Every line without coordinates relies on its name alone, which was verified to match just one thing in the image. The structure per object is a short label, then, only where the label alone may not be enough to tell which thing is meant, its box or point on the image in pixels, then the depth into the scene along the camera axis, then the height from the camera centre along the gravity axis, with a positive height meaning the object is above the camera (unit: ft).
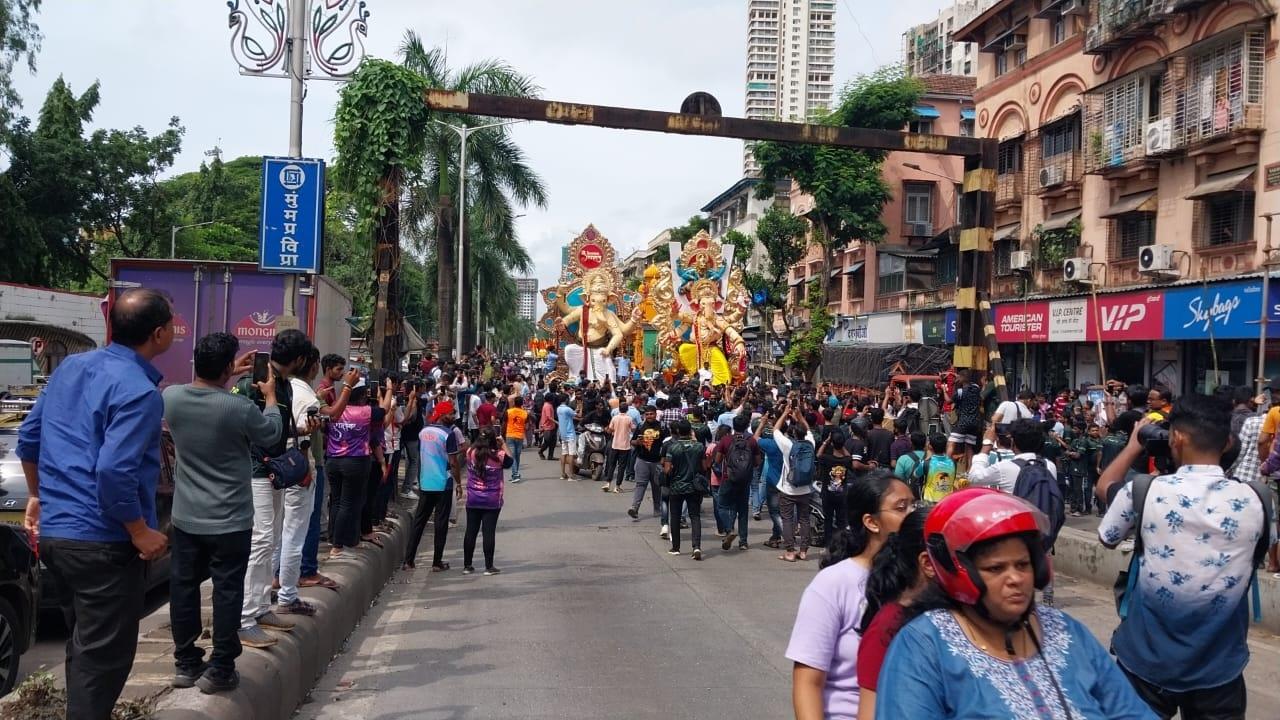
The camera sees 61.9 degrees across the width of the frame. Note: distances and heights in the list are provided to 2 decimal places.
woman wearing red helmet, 7.86 -2.12
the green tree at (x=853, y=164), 124.16 +23.76
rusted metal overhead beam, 44.42 +10.39
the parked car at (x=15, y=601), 19.01 -4.72
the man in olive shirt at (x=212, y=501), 15.85 -2.32
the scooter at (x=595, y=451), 62.18 -5.53
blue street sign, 32.63 +4.10
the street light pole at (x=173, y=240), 122.11 +12.59
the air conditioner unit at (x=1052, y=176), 89.45 +16.38
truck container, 41.39 +1.86
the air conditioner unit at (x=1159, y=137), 73.15 +16.35
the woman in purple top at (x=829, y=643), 10.29 -2.73
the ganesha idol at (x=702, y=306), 106.93 +5.47
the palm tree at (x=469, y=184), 91.25 +17.56
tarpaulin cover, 90.33 +0.30
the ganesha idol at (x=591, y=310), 107.76 +4.87
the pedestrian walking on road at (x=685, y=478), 38.58 -4.33
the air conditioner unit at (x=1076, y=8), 87.97 +30.12
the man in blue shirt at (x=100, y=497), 12.81 -1.87
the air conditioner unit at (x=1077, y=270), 83.66 +7.87
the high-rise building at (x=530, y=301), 591.37 +31.93
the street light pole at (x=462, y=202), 97.04 +14.57
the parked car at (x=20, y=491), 24.68 -3.64
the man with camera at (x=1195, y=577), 13.14 -2.53
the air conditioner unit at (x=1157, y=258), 74.18 +7.95
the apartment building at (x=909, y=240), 130.11 +16.46
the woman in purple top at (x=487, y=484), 33.71 -4.15
